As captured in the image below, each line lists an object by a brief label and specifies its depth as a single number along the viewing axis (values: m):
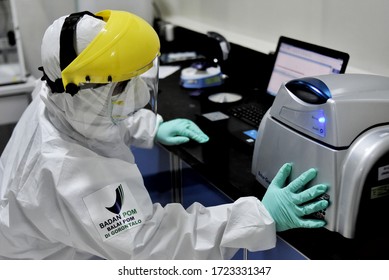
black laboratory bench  1.08
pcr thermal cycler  1.01
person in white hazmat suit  1.07
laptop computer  1.56
